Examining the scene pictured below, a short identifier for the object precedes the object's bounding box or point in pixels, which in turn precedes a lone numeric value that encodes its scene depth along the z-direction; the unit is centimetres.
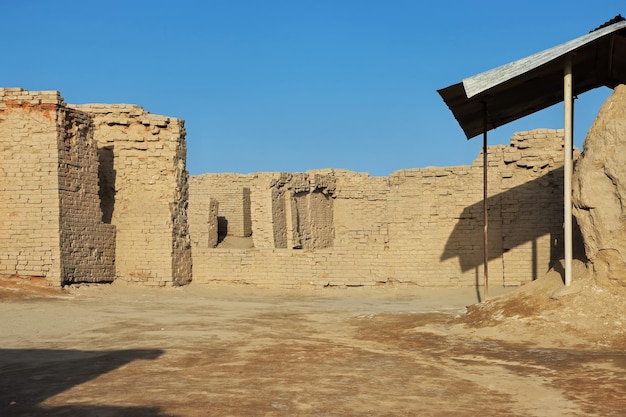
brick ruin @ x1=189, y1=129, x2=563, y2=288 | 1544
